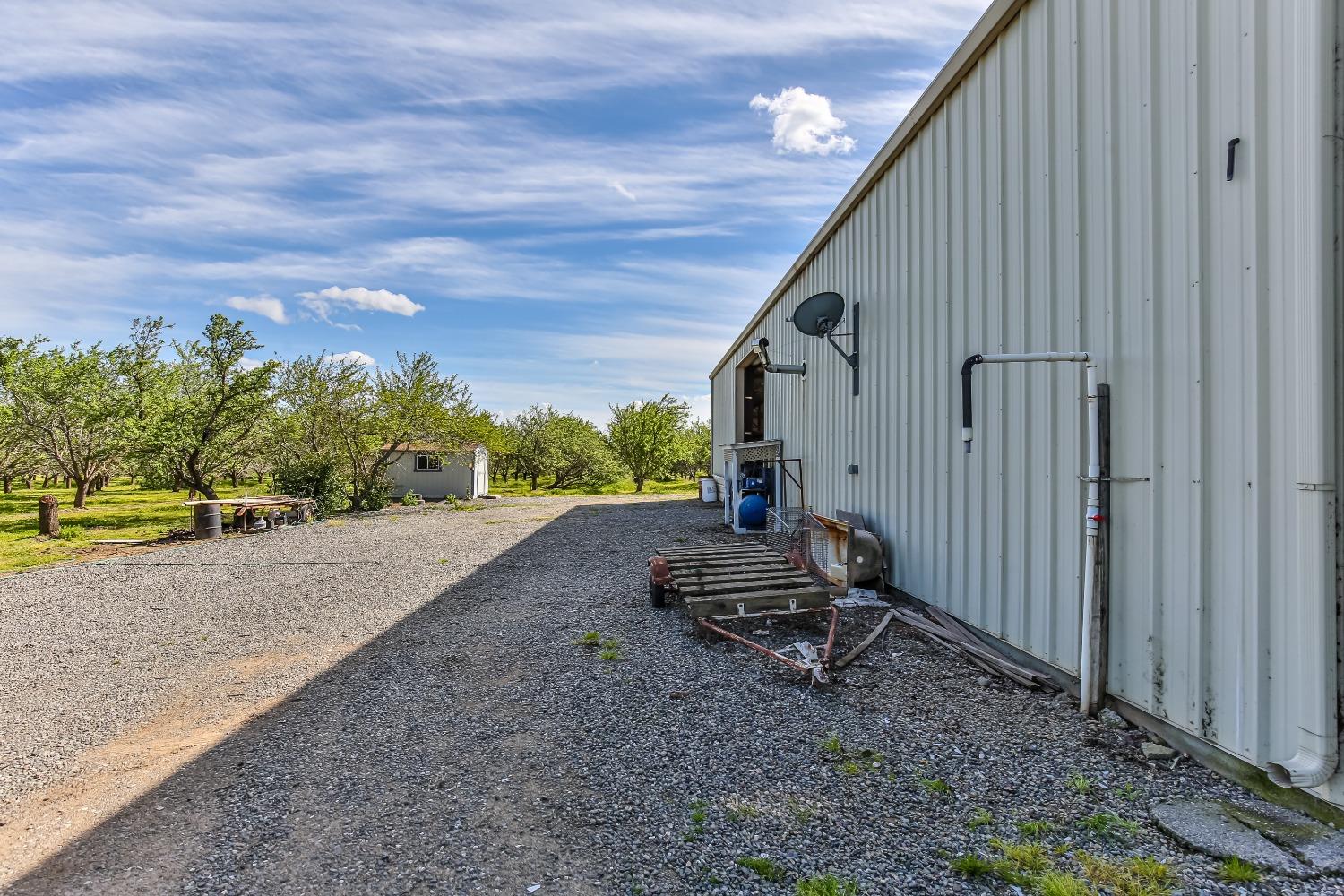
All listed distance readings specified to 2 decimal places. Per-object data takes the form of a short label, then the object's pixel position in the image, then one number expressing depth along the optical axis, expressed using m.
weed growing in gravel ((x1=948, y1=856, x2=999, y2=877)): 1.90
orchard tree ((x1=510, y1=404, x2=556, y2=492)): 33.03
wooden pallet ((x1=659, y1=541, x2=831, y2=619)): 4.52
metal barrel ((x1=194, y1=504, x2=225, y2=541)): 12.78
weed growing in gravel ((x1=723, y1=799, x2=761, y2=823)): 2.29
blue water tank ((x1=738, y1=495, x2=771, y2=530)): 9.91
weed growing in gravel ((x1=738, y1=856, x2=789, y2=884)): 1.93
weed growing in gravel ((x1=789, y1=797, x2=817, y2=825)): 2.26
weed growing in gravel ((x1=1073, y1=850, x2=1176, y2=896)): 1.79
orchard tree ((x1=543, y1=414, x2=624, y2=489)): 31.09
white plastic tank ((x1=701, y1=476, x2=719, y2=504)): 17.62
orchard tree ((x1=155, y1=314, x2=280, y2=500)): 15.26
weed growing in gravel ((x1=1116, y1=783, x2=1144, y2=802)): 2.31
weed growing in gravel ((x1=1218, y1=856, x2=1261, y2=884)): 1.81
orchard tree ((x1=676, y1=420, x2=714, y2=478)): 34.81
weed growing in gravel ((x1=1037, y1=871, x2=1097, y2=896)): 1.78
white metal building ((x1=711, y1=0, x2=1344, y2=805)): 2.14
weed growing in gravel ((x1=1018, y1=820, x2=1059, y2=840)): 2.11
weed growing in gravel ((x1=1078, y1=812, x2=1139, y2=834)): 2.11
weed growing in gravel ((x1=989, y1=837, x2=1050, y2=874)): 1.92
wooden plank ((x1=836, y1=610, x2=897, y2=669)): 3.91
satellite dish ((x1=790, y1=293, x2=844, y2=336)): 6.54
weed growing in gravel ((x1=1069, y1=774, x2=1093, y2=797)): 2.38
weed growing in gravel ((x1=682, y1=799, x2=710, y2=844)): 2.18
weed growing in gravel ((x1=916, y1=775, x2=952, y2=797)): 2.41
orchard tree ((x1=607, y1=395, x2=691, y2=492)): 30.56
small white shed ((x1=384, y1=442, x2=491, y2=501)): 23.95
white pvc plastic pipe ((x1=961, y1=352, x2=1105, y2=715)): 2.95
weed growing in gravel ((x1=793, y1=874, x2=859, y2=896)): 1.83
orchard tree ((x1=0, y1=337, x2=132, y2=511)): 17.11
